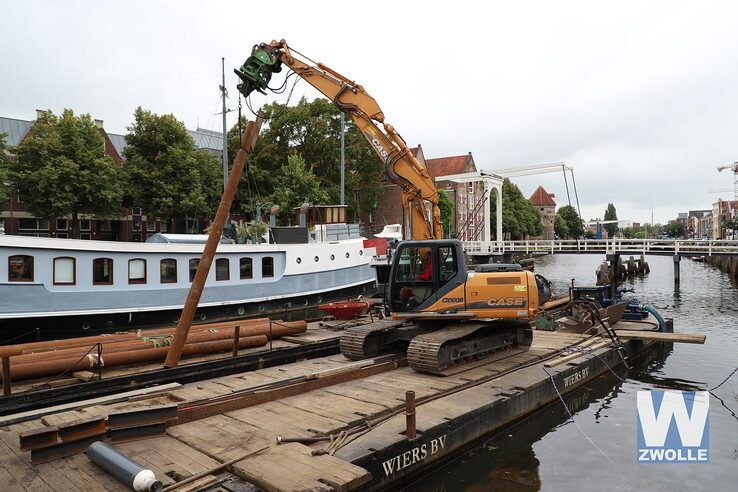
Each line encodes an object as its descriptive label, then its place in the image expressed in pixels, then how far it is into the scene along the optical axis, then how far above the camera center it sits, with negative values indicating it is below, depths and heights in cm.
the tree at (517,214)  8024 +463
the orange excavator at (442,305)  1054 -146
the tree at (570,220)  12794 +511
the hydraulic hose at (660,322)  1585 -275
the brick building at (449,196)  6216 +625
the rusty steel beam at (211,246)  925 -3
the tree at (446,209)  5988 +406
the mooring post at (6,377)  837 -225
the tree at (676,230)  18012 +293
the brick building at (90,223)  4031 +211
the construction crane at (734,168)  12006 +1728
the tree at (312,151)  4544 +912
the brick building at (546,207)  13388 +936
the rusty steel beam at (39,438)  586 -235
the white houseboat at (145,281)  1644 -150
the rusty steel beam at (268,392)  760 -264
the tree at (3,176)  3079 +460
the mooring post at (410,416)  669 -243
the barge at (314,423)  568 -271
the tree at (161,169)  3784 +601
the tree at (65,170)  3375 +542
